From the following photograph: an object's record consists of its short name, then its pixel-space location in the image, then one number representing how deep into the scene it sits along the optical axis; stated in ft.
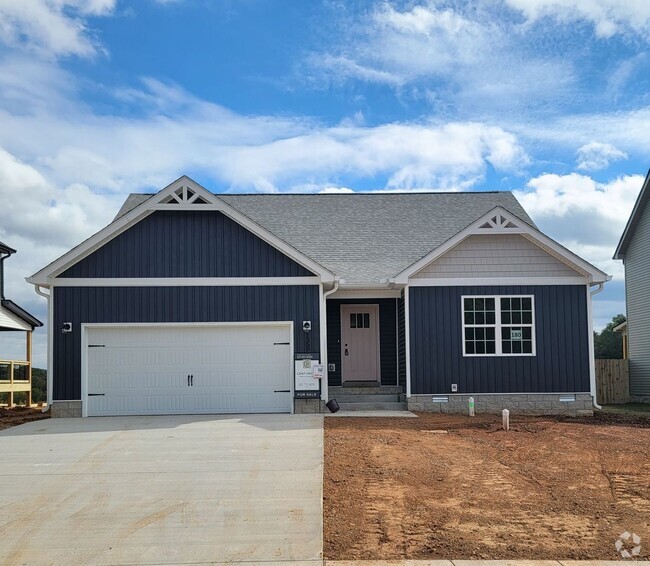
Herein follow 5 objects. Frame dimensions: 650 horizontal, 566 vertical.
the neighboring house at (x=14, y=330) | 72.49
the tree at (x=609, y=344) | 148.66
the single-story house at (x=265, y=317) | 55.16
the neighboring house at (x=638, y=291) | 82.07
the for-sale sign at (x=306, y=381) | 54.80
